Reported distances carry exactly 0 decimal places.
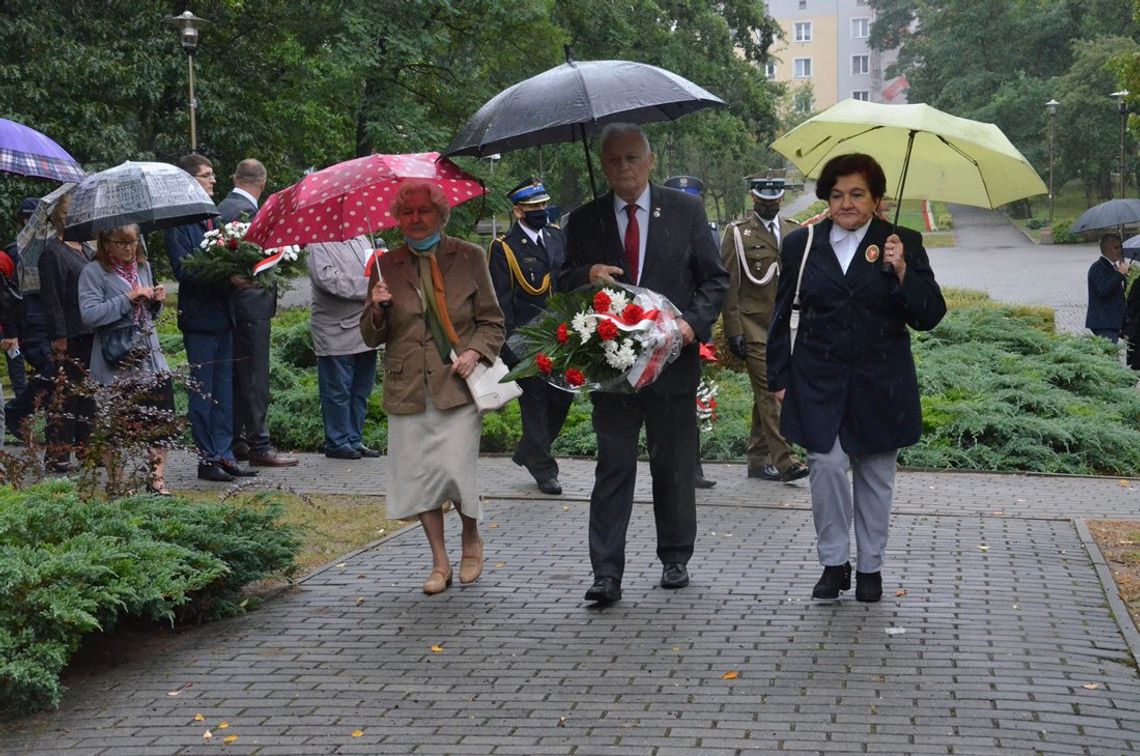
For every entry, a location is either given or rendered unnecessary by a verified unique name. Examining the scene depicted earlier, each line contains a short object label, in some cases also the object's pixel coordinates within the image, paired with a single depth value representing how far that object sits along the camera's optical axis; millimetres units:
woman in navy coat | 6941
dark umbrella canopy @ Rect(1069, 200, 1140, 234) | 18844
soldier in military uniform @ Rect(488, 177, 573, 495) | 10328
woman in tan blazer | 7379
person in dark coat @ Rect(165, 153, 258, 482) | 10531
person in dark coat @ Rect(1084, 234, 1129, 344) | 17781
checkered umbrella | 10078
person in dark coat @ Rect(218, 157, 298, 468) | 11133
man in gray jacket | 11648
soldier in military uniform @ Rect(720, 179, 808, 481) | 10508
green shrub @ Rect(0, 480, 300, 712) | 5598
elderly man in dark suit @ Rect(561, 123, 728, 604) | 7066
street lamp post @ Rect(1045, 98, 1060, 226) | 60619
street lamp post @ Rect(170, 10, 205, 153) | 23406
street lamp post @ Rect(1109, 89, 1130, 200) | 50719
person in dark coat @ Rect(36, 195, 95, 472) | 10875
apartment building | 126188
